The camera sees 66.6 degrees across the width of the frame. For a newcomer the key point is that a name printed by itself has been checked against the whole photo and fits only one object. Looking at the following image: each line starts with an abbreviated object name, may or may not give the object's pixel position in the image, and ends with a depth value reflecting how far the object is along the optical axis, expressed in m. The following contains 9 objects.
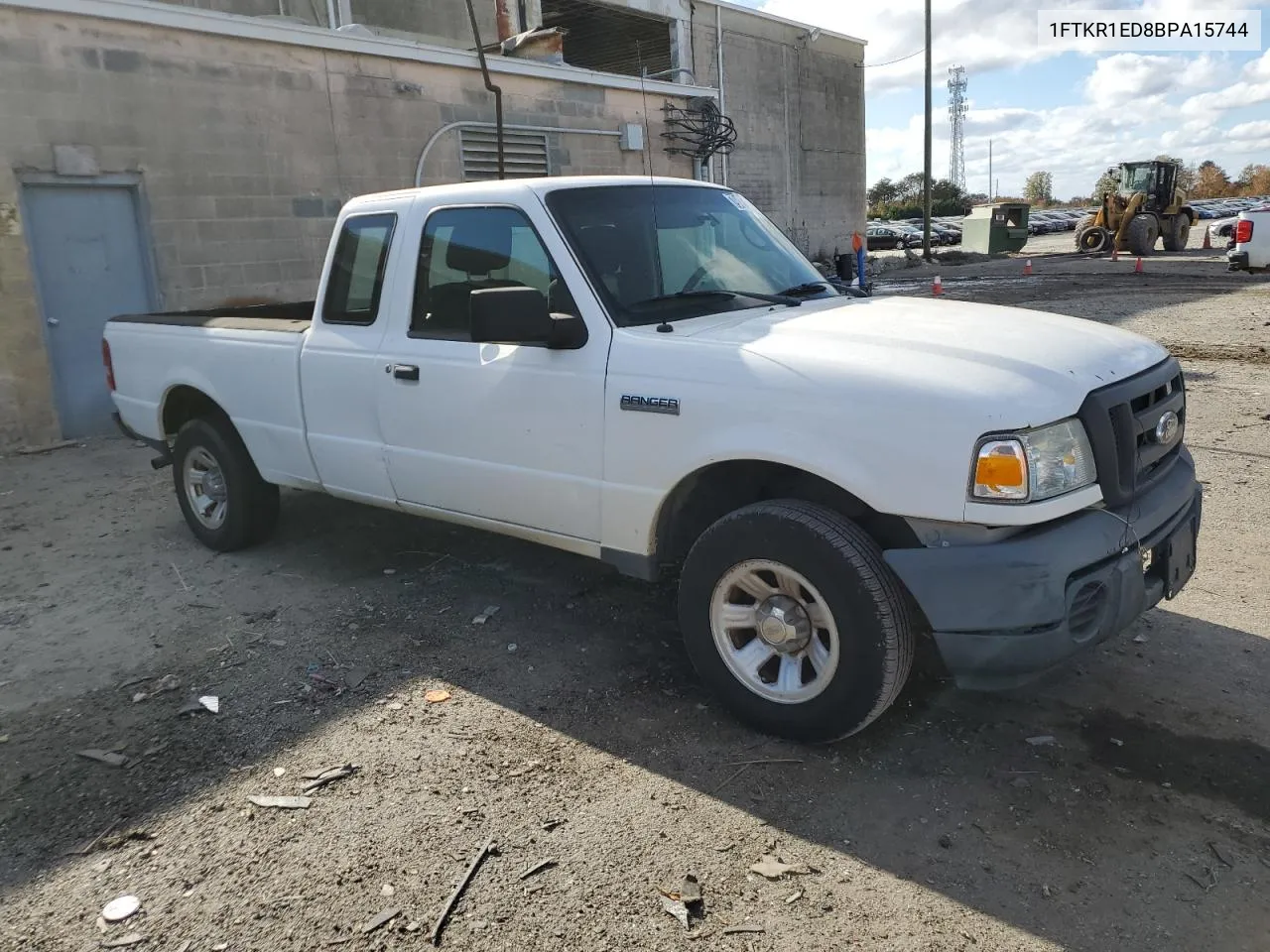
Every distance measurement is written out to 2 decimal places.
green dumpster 35.38
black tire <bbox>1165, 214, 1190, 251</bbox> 30.78
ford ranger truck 2.97
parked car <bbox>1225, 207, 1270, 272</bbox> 20.00
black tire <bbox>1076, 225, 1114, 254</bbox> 30.50
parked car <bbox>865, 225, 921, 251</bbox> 41.00
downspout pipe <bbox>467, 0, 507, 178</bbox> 9.33
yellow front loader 29.84
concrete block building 9.20
